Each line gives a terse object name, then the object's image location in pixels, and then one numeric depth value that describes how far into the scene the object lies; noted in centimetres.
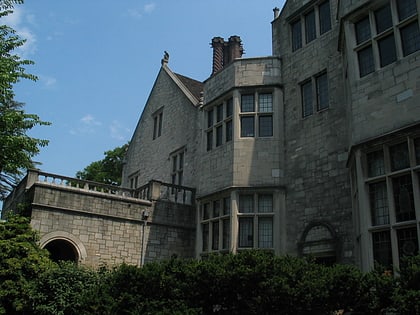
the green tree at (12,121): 1655
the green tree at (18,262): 1306
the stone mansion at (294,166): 1058
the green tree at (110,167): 3497
